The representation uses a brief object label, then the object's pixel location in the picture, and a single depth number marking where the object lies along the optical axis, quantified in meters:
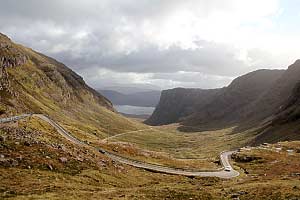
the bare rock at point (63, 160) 66.03
